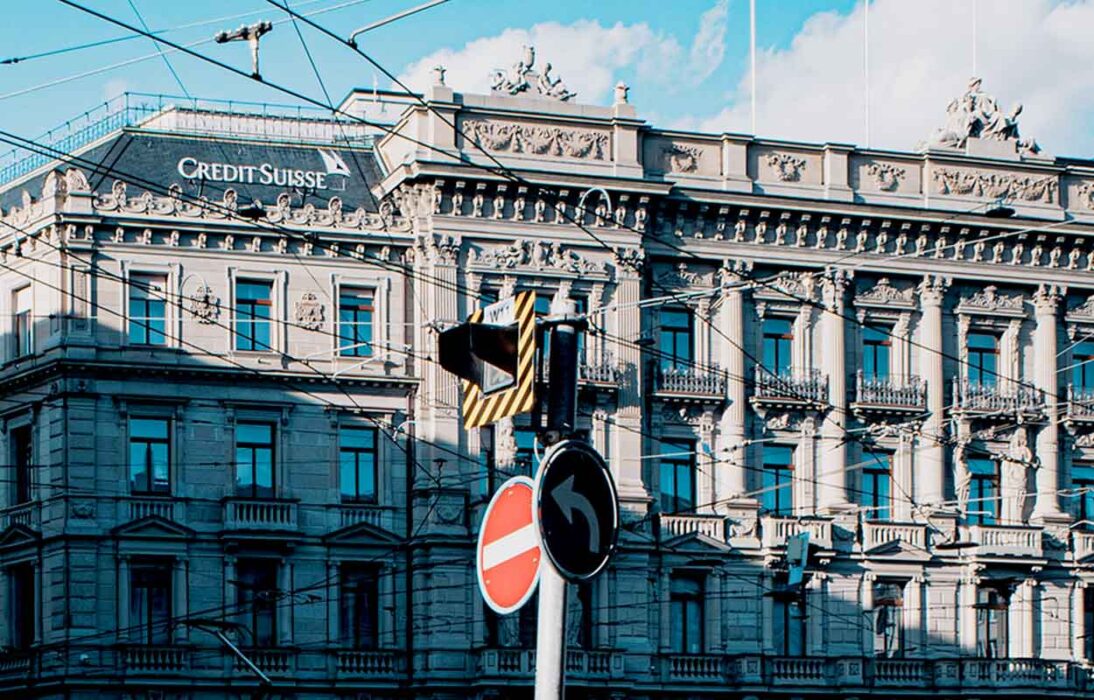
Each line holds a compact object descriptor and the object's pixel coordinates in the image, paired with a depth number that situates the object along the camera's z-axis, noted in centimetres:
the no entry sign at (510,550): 1358
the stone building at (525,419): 5509
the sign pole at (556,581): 1362
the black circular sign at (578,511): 1335
